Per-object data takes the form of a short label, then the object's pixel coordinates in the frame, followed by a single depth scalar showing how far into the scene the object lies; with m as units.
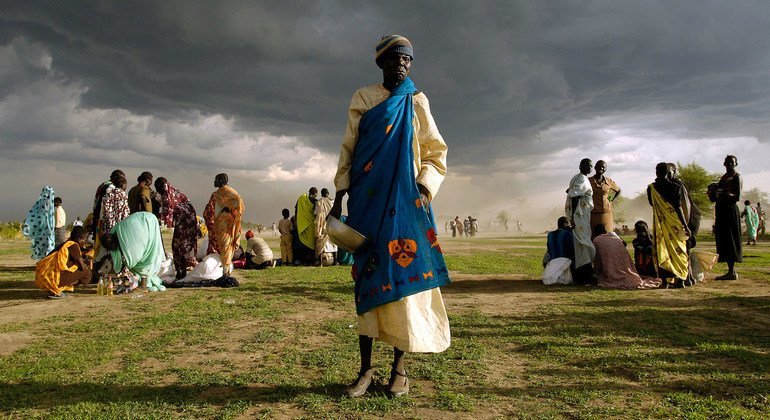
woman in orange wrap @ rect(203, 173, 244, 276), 10.22
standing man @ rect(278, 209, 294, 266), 15.41
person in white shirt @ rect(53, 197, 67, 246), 14.41
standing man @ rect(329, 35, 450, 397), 3.31
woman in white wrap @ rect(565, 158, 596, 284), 9.37
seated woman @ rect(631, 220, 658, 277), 9.45
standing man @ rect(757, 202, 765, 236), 27.98
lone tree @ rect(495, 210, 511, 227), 108.92
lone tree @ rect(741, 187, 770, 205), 104.24
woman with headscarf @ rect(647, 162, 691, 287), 9.08
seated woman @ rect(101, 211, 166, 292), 8.77
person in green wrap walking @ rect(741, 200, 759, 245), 21.73
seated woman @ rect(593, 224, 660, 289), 8.86
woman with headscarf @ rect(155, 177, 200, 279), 10.47
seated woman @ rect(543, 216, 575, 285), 9.62
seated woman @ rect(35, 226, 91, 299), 8.48
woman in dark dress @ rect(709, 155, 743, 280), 10.13
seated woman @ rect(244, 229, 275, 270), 13.66
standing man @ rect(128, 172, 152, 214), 9.55
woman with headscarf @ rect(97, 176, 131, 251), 9.07
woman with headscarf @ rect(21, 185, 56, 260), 13.20
